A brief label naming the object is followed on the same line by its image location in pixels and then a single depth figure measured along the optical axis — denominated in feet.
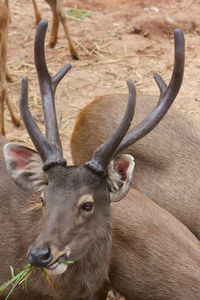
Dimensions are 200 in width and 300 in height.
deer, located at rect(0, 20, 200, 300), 19.77
